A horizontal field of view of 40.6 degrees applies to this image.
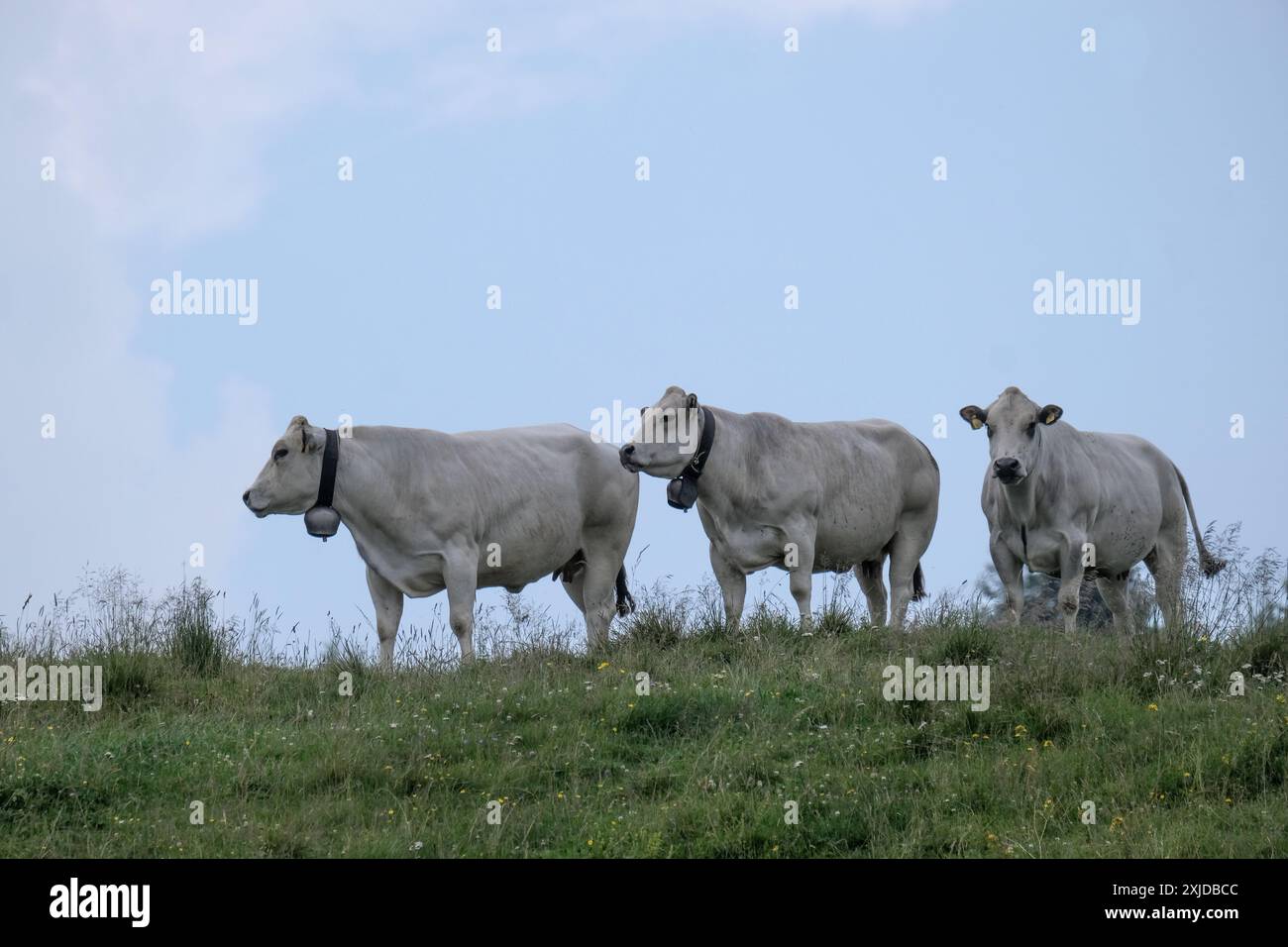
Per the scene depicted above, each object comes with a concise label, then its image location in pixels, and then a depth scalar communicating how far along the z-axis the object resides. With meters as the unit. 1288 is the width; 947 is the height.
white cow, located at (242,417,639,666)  15.20
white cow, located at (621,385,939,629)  15.71
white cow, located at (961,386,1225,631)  15.84
